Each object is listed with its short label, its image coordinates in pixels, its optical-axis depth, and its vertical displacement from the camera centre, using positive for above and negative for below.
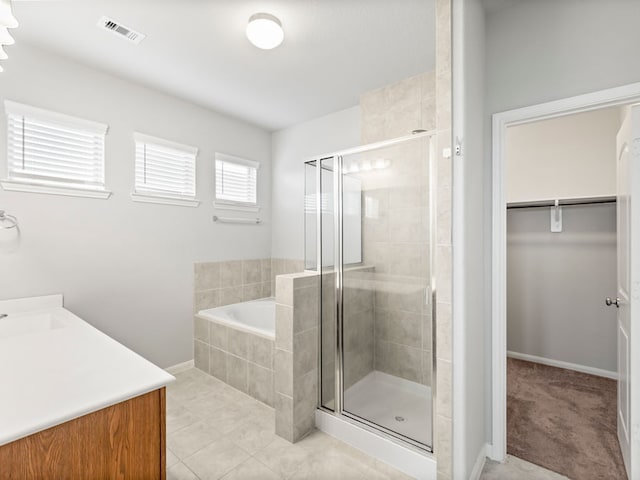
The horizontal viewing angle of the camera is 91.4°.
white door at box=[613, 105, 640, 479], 1.54 -0.26
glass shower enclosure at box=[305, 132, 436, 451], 1.89 -0.27
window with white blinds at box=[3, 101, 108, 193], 2.18 +0.70
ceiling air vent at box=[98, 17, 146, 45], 2.00 +1.41
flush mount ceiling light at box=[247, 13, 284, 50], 1.89 +1.30
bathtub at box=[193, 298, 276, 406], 2.53 -0.93
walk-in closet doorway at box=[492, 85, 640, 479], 1.79 -0.41
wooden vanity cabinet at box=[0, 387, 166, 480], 0.82 -0.60
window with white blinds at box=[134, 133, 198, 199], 2.82 +0.71
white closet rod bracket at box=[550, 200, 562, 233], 3.13 +0.22
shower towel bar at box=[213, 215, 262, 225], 3.41 +0.25
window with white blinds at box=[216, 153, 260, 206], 3.48 +0.72
